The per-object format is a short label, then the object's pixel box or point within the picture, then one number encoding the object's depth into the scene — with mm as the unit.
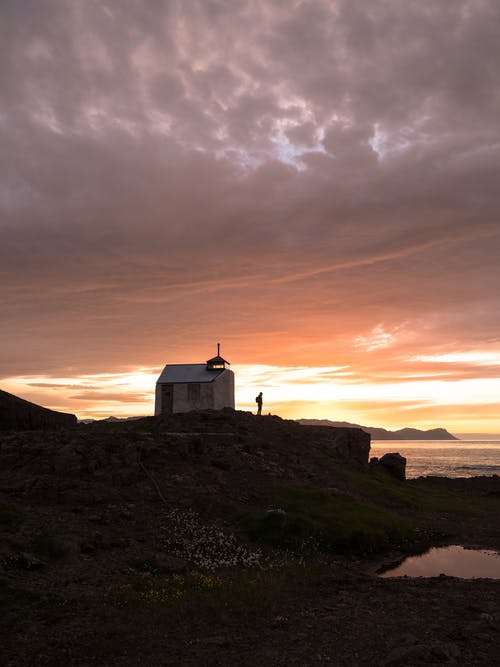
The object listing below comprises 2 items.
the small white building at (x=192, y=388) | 61000
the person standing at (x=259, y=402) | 55100
